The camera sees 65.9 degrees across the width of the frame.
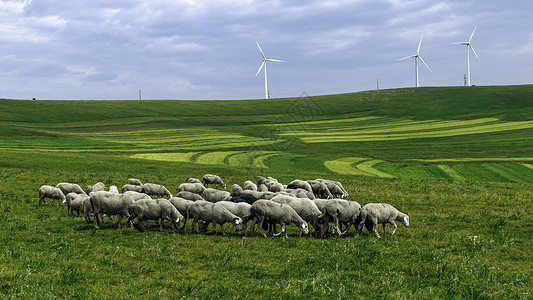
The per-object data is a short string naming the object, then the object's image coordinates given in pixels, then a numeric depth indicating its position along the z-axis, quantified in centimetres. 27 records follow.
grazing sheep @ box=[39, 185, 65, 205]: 2184
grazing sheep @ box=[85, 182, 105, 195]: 2364
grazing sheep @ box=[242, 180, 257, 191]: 2629
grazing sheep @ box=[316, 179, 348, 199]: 2684
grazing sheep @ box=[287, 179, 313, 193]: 2577
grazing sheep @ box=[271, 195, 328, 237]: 1672
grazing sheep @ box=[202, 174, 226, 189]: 3266
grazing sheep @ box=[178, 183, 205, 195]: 2533
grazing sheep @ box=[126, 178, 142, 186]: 2731
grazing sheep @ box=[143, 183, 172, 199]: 2416
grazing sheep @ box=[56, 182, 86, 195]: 2339
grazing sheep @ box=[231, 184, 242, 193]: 2495
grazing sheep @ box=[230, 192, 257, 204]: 1939
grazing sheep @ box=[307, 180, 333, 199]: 2638
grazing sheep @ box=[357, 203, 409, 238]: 1653
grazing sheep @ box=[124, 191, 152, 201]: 1765
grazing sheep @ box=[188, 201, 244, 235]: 1634
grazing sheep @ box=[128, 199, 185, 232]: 1623
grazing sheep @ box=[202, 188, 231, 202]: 2162
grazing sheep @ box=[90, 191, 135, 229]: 1675
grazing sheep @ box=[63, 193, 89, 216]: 1933
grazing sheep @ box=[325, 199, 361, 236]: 1670
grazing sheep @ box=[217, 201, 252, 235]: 1706
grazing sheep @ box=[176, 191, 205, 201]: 2053
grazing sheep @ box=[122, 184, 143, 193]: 2369
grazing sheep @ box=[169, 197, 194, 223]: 1768
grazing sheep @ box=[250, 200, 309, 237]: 1619
